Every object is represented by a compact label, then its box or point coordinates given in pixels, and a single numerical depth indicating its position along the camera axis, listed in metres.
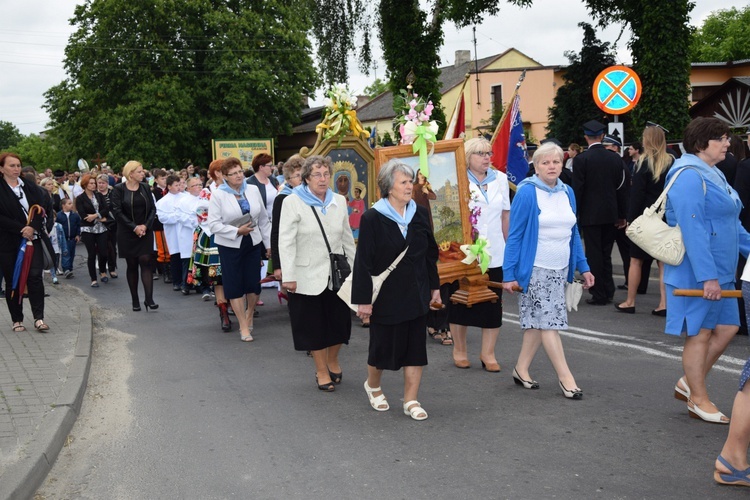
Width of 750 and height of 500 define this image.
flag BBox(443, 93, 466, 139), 8.99
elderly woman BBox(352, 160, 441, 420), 5.93
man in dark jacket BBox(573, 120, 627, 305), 10.86
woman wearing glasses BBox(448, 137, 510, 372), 7.34
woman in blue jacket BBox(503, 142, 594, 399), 6.37
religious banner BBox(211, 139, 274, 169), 34.31
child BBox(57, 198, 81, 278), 16.78
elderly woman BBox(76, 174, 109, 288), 15.32
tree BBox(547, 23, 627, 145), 30.36
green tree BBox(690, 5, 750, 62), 78.56
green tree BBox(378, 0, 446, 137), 26.39
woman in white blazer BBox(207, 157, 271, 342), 9.28
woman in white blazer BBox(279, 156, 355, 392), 6.93
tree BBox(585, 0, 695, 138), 20.70
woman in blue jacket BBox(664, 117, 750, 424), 5.41
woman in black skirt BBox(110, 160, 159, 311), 11.52
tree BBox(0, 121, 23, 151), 152.25
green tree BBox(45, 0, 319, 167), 45.53
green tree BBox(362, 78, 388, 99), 115.50
